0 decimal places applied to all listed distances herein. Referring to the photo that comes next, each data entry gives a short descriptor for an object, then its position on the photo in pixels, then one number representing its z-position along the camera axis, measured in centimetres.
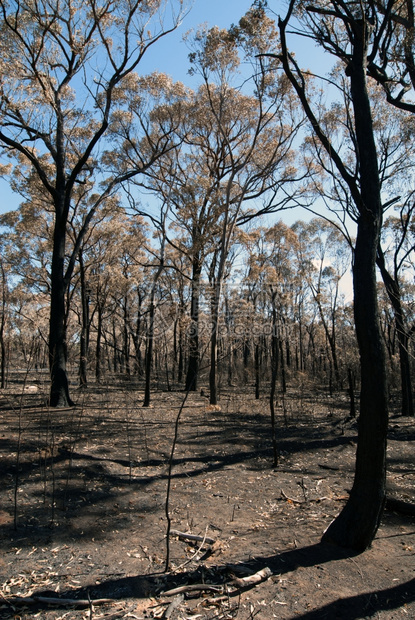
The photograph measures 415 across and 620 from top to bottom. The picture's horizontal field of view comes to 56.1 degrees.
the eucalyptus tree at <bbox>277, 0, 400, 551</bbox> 333
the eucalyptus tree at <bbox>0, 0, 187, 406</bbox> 970
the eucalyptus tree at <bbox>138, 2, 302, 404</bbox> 1374
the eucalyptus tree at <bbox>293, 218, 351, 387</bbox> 2845
